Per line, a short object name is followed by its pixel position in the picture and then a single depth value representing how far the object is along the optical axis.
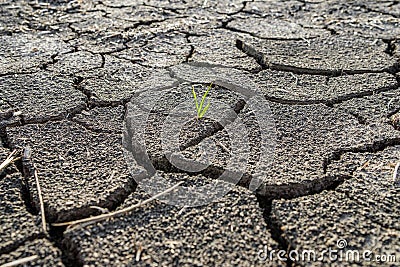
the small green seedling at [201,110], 0.65
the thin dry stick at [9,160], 0.59
